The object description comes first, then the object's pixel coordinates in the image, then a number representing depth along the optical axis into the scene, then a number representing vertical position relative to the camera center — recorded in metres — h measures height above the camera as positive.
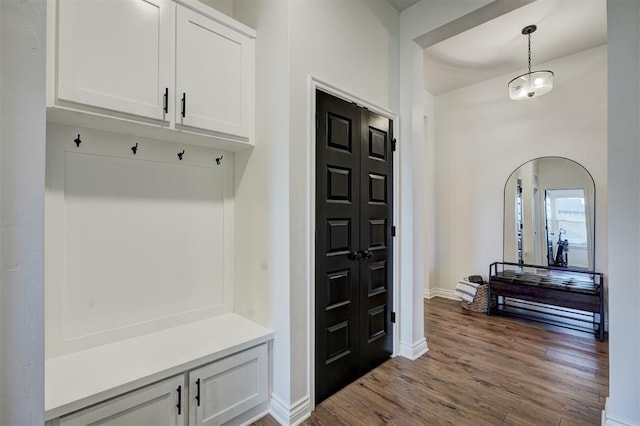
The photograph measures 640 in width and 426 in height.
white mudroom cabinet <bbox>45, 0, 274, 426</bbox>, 1.43 -0.02
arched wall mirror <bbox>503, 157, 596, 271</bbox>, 3.44 -0.01
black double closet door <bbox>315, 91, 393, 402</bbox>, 2.07 -0.21
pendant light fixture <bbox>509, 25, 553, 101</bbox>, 2.90 +1.25
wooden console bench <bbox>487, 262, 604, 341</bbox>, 3.10 -0.83
